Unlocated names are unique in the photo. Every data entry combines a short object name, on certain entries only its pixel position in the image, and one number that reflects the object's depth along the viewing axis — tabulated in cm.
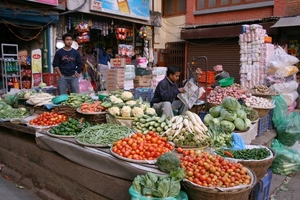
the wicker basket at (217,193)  243
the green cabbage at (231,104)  469
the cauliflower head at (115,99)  482
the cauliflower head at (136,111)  438
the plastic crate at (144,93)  867
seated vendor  505
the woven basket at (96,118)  461
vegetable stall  261
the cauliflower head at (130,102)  472
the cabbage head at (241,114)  466
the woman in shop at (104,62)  1001
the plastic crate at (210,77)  1219
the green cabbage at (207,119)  466
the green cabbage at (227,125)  430
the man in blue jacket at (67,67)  653
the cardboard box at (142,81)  1064
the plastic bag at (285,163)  505
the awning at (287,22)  950
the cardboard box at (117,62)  1001
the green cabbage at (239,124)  449
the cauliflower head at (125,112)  440
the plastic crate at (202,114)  561
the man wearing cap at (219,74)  781
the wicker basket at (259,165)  315
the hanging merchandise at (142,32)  1258
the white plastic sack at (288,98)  757
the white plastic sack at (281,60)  784
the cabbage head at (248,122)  465
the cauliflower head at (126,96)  508
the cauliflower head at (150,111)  437
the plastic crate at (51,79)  948
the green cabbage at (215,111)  482
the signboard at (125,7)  1054
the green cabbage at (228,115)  452
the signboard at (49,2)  864
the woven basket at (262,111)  565
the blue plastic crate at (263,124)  545
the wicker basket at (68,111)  501
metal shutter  1234
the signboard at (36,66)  957
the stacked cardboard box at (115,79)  958
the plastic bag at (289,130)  580
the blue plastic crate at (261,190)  338
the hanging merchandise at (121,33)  1144
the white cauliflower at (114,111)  440
